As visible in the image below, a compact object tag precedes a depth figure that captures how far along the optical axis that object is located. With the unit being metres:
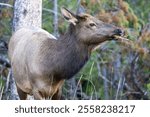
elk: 18.81
